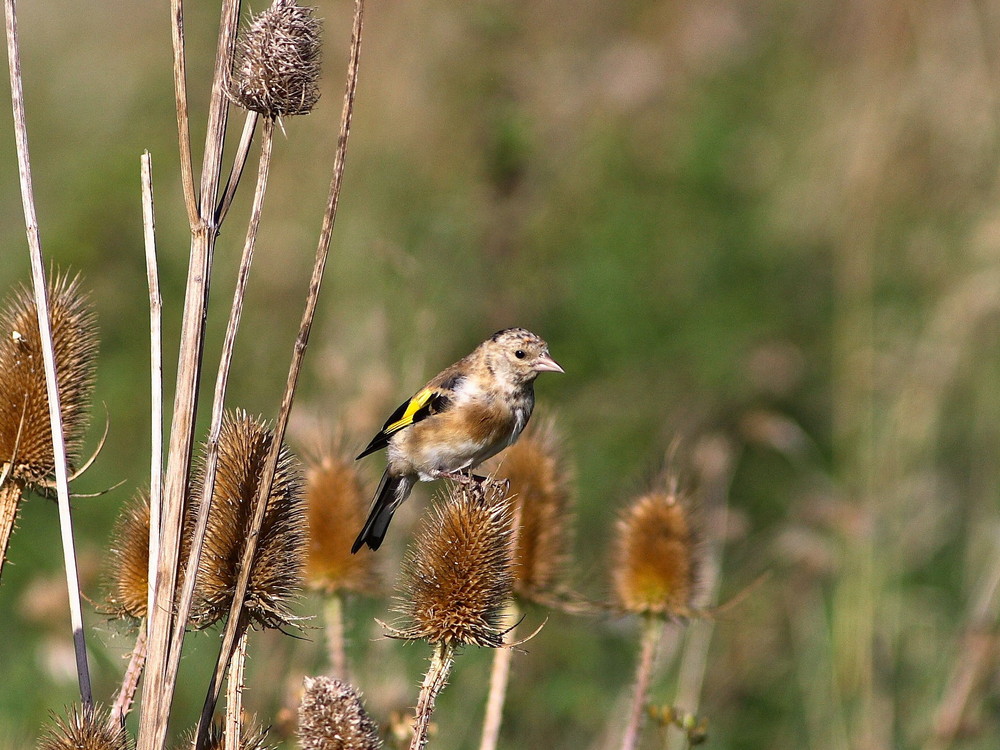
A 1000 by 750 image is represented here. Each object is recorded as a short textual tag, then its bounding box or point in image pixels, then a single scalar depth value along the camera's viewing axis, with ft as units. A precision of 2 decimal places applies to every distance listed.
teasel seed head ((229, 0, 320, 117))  13.92
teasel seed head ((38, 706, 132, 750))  13.66
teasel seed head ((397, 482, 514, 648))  16.93
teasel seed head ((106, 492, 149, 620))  16.56
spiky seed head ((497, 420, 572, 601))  23.97
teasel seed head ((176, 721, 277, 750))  14.82
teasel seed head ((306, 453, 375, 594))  24.14
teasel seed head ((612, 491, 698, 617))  23.93
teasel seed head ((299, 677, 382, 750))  14.29
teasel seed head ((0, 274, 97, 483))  16.55
